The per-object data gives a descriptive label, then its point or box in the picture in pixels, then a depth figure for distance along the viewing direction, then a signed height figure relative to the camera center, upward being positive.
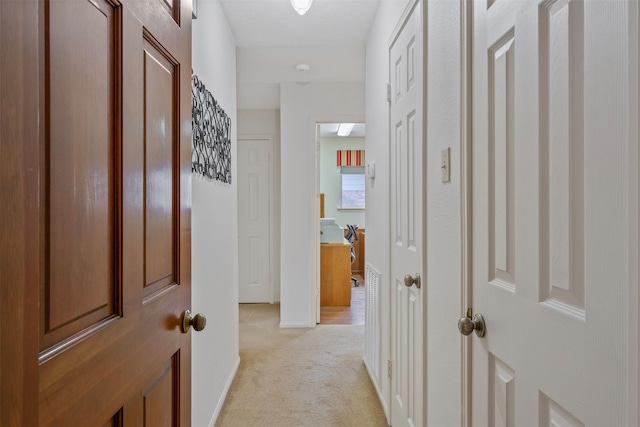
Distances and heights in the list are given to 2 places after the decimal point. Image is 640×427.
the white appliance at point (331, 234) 5.04 -0.30
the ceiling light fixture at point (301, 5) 1.99 +1.03
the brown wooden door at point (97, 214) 0.50 +0.00
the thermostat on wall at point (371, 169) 2.66 +0.28
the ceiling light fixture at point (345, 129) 6.05 +1.30
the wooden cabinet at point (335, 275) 4.76 -0.77
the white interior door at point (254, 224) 5.09 -0.17
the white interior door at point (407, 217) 1.64 -0.03
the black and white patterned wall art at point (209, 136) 1.78 +0.39
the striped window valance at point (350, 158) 7.24 +0.95
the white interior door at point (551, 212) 0.59 +0.00
